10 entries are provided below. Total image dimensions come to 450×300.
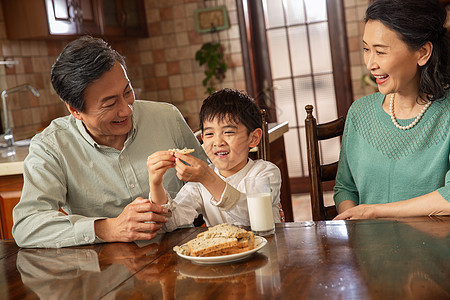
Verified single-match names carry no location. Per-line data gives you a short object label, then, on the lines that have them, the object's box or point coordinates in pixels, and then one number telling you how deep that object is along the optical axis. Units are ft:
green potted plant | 16.97
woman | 5.34
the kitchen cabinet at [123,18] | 14.84
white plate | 3.82
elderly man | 5.08
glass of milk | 4.52
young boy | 5.05
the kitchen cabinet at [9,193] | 8.74
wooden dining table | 3.27
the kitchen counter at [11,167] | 8.52
